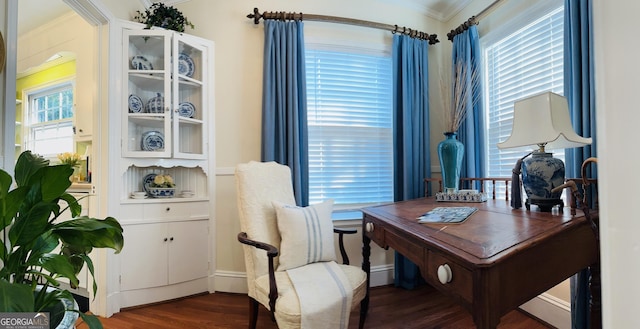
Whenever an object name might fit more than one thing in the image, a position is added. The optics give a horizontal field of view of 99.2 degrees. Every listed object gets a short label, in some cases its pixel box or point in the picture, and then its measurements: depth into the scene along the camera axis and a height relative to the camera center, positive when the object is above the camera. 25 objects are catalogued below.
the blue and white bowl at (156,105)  2.20 +0.52
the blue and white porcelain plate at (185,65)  2.32 +0.89
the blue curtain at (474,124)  2.36 +0.37
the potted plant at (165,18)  2.18 +1.22
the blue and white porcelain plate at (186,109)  2.31 +0.50
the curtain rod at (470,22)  2.21 +1.27
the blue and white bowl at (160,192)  2.21 -0.19
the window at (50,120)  3.12 +0.58
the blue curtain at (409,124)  2.50 +0.40
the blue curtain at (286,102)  2.29 +0.55
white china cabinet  2.09 +0.05
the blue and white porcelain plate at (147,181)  2.28 -0.11
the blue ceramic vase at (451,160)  2.00 +0.04
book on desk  1.31 -0.25
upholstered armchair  1.38 -0.51
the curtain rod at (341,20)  2.35 +1.31
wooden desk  0.83 -0.31
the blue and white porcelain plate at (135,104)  2.16 +0.52
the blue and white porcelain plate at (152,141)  2.21 +0.22
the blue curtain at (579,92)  1.50 +0.42
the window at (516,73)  1.86 +0.71
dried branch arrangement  2.26 +0.61
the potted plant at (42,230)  0.83 -0.20
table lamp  1.29 +0.13
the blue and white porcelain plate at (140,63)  2.18 +0.86
